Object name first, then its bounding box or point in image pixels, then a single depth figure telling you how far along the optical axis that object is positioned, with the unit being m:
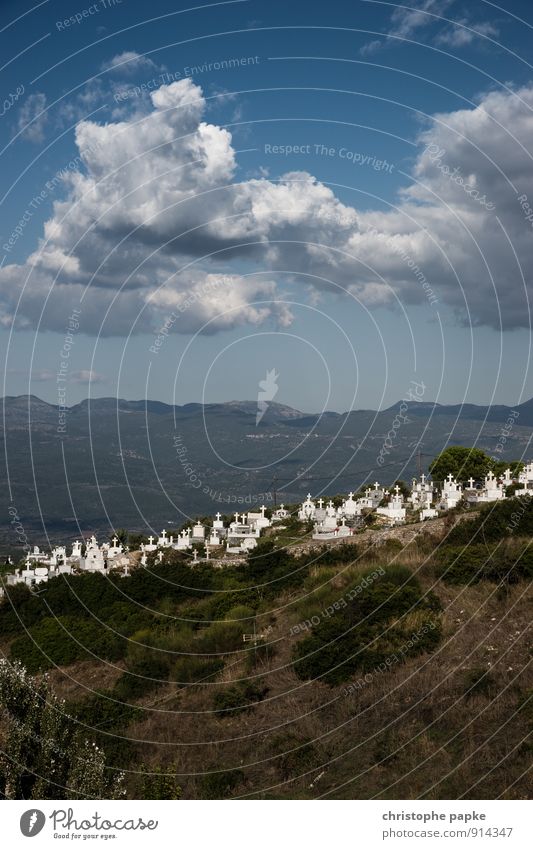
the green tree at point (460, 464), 54.32
